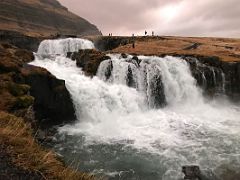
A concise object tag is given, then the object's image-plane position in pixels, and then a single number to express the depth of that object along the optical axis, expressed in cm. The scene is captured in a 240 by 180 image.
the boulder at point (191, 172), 1387
